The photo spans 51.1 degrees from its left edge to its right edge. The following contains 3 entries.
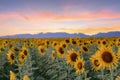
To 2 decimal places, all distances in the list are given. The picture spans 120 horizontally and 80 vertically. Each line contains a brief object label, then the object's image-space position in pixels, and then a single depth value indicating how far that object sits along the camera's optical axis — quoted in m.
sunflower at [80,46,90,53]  5.19
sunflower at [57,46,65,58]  4.55
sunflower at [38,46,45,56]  5.49
